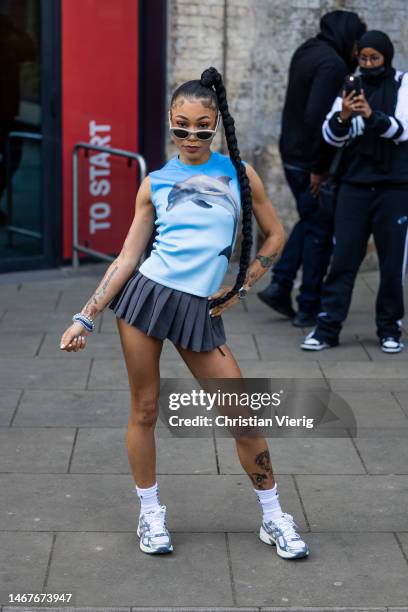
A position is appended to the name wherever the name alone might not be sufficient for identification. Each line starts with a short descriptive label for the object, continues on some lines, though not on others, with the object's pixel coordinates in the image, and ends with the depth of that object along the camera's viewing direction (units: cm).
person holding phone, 659
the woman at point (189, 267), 409
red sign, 902
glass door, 895
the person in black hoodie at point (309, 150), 724
